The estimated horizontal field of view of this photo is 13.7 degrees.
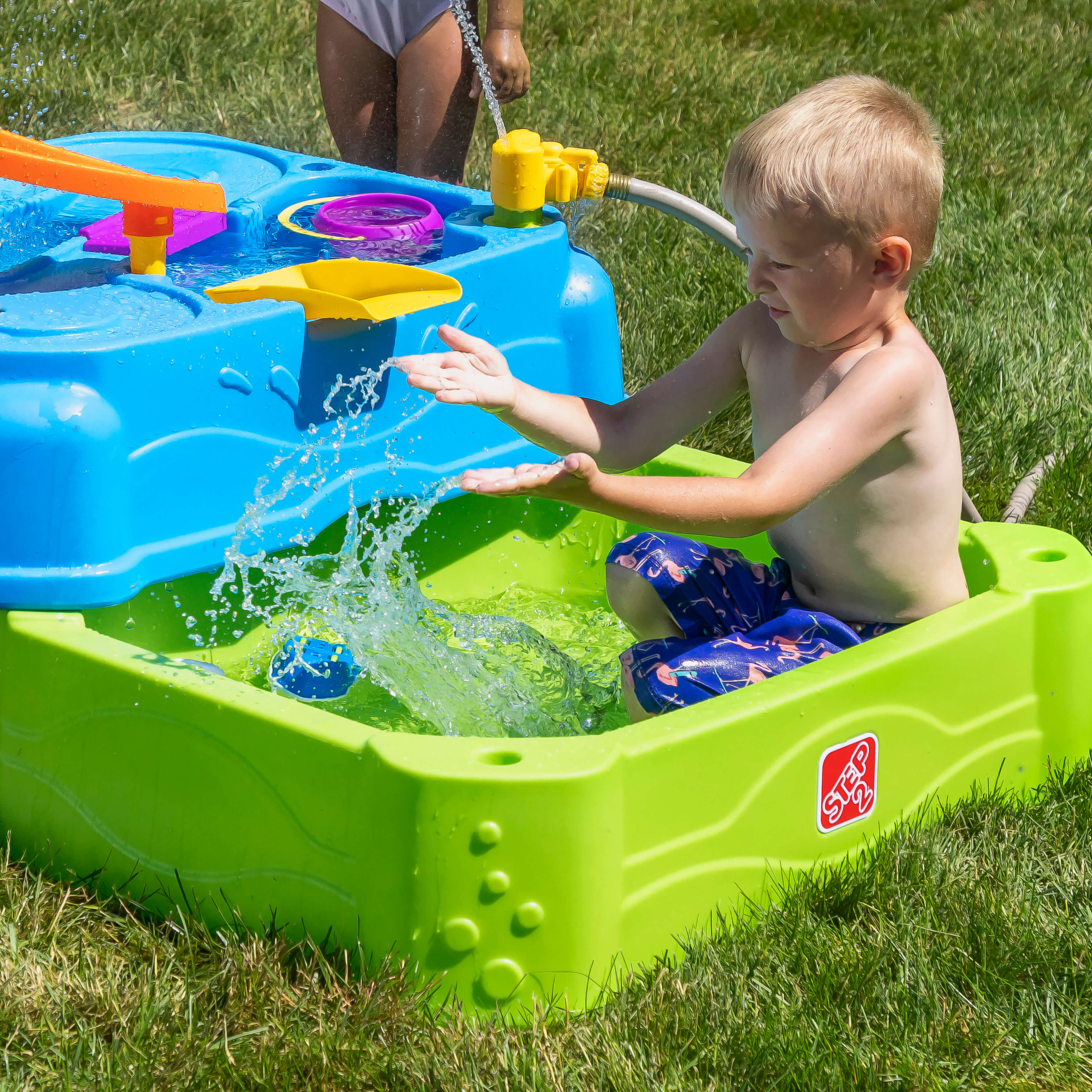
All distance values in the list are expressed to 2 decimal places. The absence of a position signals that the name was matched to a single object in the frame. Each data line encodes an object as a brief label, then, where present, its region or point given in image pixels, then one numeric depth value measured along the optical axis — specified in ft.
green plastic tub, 10.81
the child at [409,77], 14.44
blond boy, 11.18
